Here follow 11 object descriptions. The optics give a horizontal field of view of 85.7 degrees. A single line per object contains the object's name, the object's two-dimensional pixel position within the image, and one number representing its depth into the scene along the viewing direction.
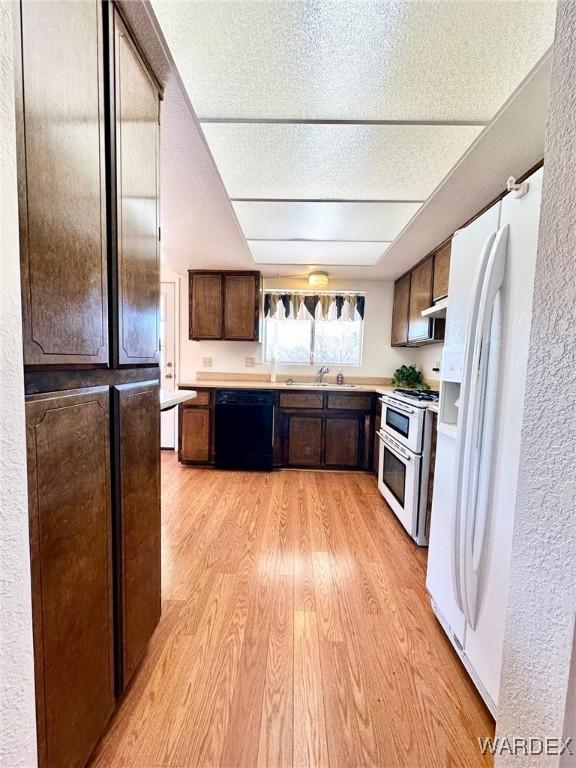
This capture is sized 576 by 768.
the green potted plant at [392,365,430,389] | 3.38
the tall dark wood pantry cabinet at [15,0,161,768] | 0.61
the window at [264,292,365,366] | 3.77
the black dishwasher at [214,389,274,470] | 3.20
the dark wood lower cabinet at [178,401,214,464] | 3.24
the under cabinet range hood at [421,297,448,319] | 1.98
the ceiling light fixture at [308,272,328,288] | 3.29
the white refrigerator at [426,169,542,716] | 0.90
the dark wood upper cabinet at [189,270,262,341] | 3.41
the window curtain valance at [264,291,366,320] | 3.74
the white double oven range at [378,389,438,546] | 1.98
